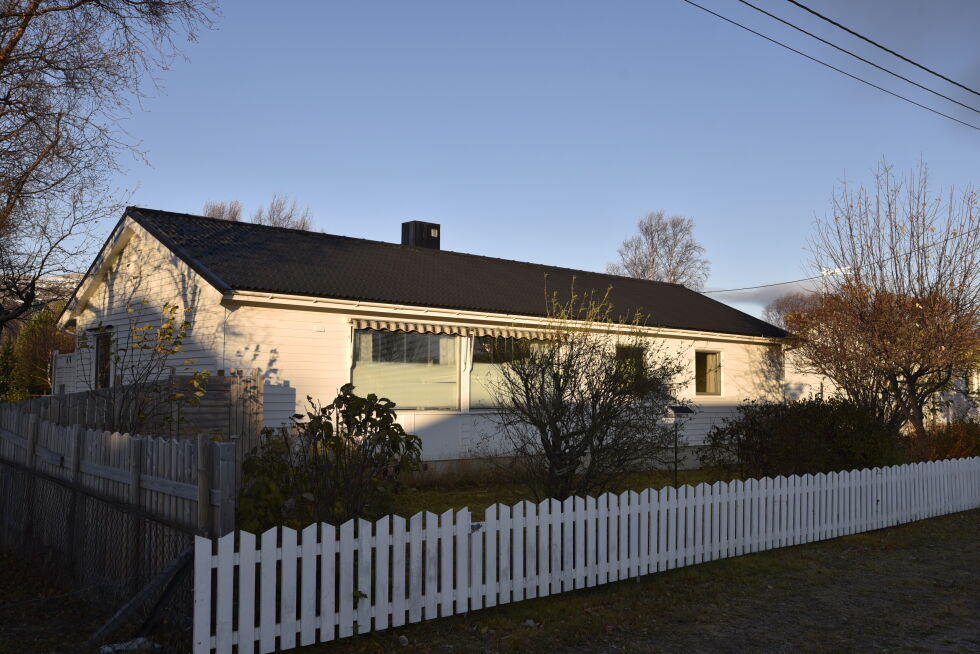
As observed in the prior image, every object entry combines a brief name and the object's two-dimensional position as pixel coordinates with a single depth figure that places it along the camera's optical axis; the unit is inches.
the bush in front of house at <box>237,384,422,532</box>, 232.7
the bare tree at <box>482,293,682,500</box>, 307.3
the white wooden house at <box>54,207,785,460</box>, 475.2
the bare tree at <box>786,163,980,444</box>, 602.5
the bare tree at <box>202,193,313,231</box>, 1931.6
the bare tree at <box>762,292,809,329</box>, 2481.1
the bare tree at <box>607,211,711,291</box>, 1902.1
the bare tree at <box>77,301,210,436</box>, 339.6
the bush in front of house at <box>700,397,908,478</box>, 417.4
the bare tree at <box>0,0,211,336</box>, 457.4
